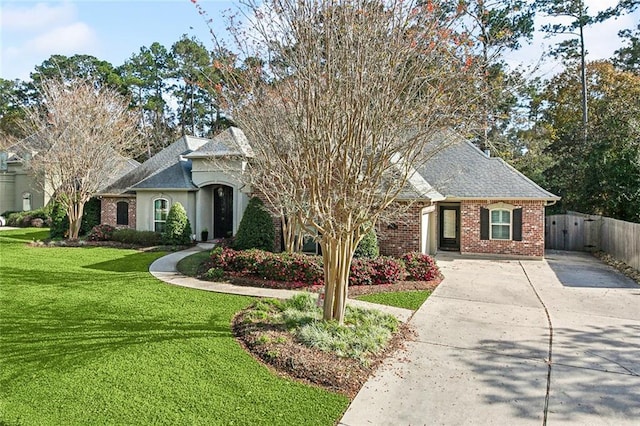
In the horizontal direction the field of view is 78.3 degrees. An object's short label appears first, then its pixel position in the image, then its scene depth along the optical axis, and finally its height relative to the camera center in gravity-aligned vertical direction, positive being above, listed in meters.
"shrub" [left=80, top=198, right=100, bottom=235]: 20.33 -0.34
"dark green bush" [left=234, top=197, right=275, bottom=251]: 13.18 -0.71
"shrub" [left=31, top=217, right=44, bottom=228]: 26.09 -0.90
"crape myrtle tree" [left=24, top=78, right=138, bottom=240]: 17.67 +3.17
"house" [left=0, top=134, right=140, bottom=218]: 28.81 +1.60
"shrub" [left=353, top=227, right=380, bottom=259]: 11.55 -1.18
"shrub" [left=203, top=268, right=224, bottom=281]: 10.47 -1.76
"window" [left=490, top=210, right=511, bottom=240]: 15.15 -0.61
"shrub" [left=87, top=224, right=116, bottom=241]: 17.73 -1.08
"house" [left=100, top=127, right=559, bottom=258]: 14.30 +0.32
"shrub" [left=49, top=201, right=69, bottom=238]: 19.08 -0.56
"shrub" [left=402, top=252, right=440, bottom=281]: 10.45 -1.58
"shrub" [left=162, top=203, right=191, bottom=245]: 16.38 -0.80
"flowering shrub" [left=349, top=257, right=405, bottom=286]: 9.88 -1.61
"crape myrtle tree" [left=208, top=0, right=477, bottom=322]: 5.42 +1.66
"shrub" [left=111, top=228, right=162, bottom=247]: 16.89 -1.23
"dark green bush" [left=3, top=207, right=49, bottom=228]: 26.33 -0.58
